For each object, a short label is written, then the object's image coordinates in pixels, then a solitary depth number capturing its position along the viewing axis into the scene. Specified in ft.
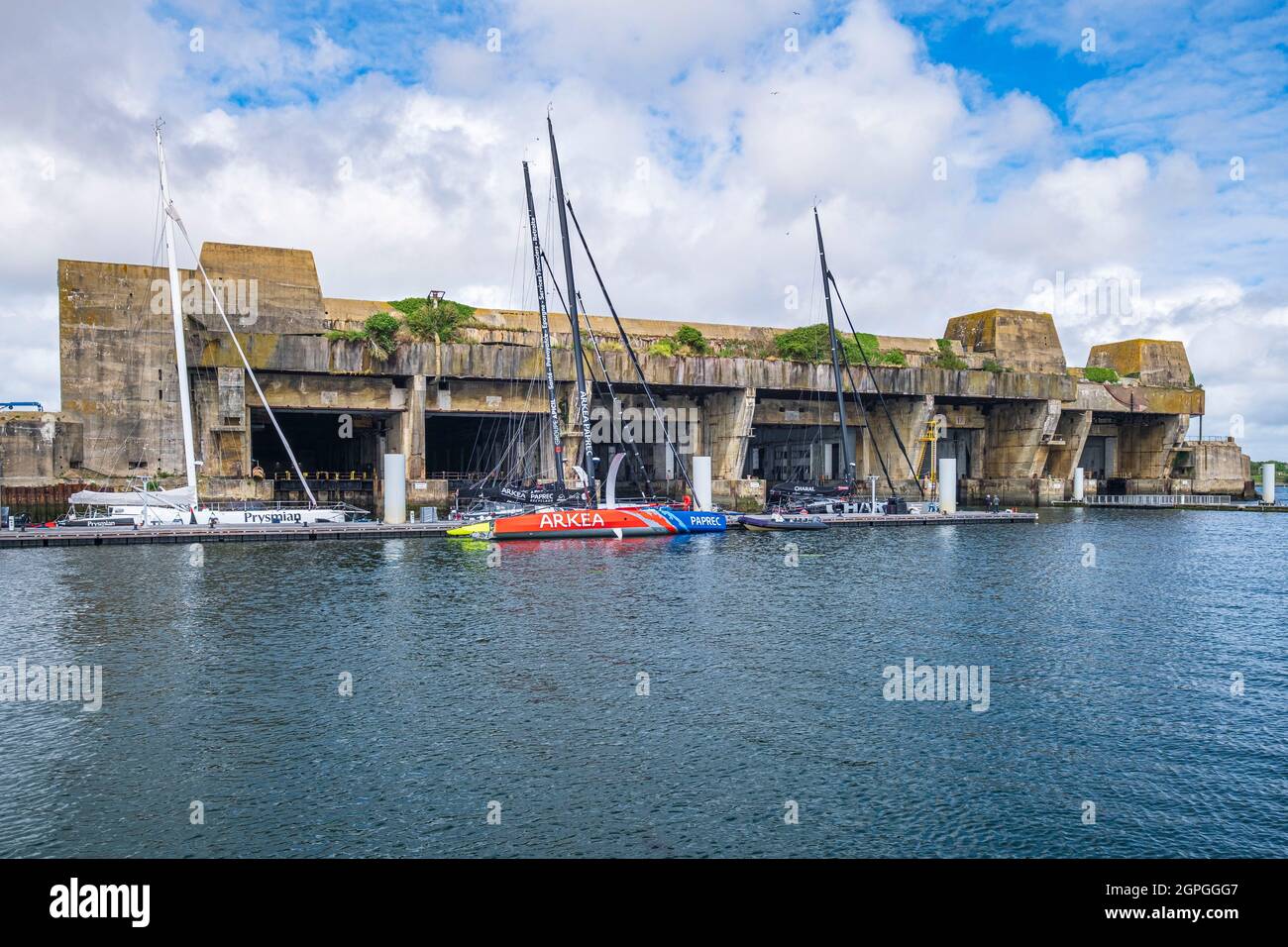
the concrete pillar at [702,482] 220.23
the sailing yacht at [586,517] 175.73
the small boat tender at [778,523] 203.21
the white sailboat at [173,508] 170.91
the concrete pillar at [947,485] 242.58
